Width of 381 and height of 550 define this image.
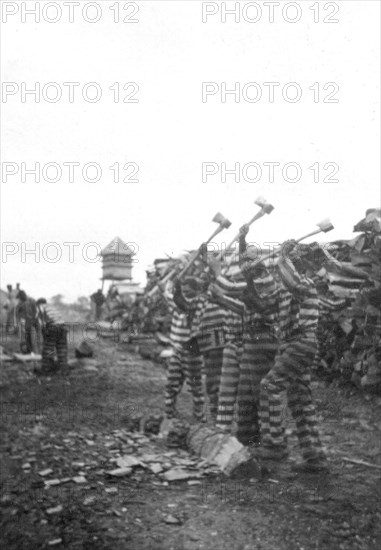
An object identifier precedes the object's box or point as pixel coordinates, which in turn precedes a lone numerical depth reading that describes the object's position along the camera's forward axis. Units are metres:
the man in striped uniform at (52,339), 14.09
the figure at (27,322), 16.41
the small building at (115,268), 28.42
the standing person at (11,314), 24.08
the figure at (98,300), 28.19
